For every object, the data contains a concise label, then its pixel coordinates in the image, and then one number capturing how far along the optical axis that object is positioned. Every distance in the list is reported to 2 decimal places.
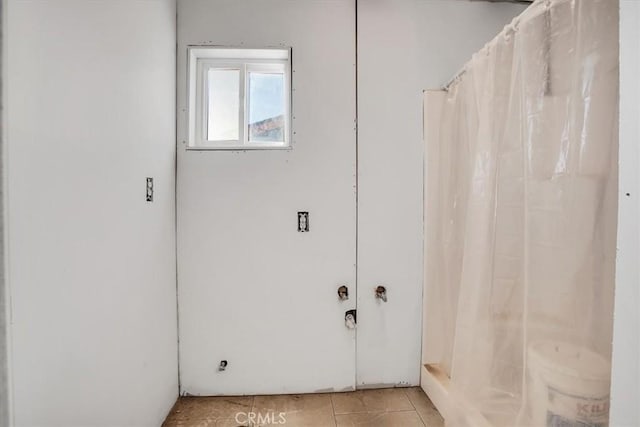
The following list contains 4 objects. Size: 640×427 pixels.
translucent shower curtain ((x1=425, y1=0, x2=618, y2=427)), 0.82
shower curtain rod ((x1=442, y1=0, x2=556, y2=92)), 0.90
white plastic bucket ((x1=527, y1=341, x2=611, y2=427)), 0.83
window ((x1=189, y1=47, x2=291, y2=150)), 1.71
